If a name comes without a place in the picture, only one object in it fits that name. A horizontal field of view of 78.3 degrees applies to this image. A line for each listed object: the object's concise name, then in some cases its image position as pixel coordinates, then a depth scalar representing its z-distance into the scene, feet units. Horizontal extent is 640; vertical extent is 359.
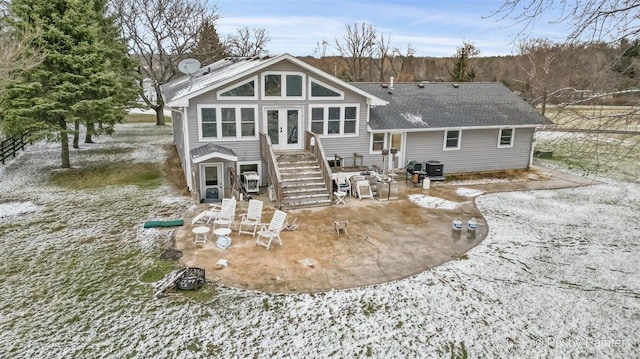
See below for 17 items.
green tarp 37.37
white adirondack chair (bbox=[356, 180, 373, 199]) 47.72
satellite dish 58.49
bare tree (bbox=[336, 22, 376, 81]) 163.32
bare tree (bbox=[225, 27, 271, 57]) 150.30
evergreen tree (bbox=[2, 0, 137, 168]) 52.90
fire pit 26.50
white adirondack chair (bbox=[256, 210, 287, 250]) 33.40
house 46.14
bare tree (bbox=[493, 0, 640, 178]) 17.71
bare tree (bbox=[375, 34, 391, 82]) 167.63
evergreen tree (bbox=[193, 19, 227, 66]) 118.21
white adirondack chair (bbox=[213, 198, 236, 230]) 36.56
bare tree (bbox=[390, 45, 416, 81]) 175.11
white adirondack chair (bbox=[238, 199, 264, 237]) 36.24
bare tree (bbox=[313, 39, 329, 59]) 182.03
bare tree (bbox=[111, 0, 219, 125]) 102.73
